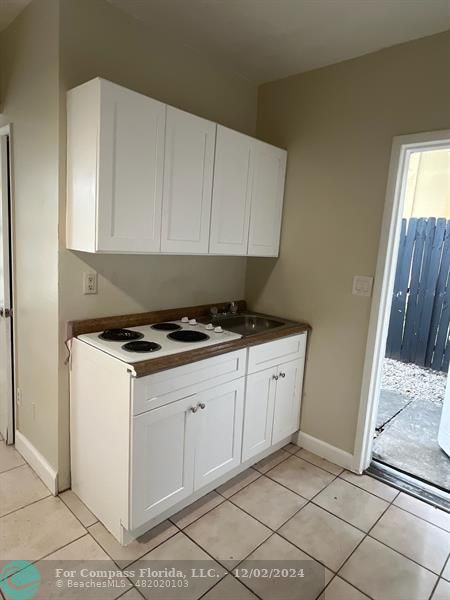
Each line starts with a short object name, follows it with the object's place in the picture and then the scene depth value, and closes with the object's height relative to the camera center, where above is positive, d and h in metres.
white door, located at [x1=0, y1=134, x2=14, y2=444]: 2.29 -0.51
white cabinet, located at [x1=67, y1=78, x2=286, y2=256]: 1.69 +0.34
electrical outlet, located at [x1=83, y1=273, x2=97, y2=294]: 2.03 -0.25
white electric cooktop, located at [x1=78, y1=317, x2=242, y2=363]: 1.76 -0.52
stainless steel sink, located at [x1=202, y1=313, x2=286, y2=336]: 2.71 -0.56
